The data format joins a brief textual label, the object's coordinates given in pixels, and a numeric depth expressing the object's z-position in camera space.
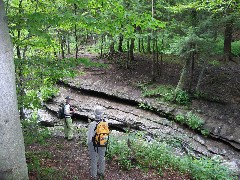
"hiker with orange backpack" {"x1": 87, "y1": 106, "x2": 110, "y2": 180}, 4.55
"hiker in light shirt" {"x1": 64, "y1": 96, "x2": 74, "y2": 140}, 7.22
